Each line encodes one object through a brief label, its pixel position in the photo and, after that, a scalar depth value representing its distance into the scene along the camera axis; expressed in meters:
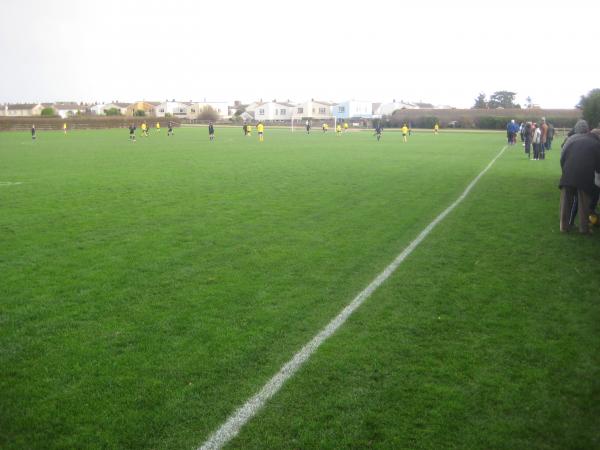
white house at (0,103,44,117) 146.56
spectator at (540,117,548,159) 24.86
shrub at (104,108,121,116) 111.76
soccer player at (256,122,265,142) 44.57
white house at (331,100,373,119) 106.12
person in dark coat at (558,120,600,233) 9.41
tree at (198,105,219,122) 125.69
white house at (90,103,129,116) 159.38
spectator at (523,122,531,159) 26.23
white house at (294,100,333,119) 126.94
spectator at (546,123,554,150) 28.48
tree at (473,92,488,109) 121.57
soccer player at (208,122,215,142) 44.41
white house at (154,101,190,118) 147.75
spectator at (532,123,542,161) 24.33
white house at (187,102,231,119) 142.38
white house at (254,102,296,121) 129.50
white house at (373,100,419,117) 120.44
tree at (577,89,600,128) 25.83
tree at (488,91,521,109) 118.94
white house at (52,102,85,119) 157.25
